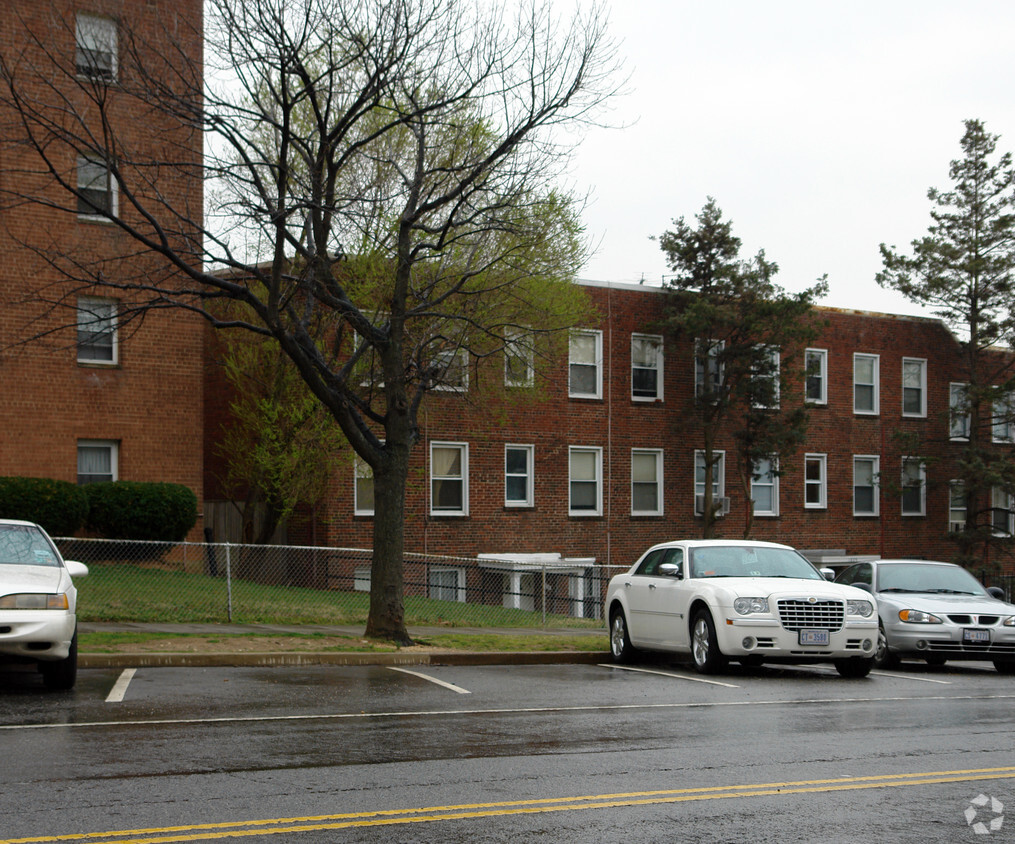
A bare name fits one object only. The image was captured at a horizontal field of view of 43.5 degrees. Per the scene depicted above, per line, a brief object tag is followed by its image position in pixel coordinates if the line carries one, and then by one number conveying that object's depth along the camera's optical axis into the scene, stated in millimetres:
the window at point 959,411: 38375
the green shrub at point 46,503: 23094
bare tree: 14969
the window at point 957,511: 39125
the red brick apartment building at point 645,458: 30766
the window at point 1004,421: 37781
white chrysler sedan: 13859
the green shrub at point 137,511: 24688
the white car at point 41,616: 10891
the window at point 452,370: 17669
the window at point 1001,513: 40906
